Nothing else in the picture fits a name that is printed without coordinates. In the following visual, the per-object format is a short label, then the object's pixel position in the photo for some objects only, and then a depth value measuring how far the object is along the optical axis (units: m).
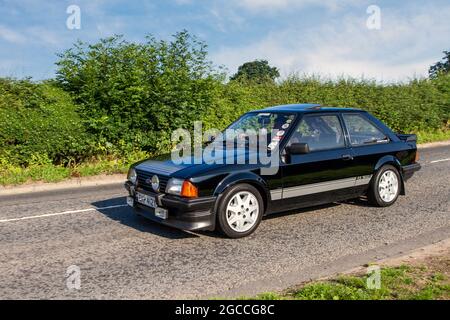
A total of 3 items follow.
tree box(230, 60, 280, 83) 17.27
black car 5.39
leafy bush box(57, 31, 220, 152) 11.77
